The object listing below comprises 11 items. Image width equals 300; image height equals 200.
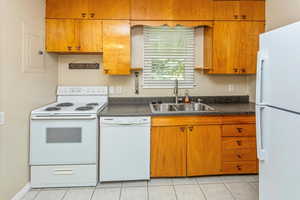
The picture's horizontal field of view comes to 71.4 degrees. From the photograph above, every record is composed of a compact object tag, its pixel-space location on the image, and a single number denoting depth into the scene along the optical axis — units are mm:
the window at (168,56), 3206
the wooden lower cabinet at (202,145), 2547
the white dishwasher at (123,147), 2455
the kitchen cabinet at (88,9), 2732
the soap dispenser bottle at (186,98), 3177
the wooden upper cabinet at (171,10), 2797
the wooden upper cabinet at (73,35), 2750
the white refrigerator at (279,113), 1366
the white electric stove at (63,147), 2354
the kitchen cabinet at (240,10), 2883
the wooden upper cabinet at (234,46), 2898
